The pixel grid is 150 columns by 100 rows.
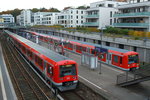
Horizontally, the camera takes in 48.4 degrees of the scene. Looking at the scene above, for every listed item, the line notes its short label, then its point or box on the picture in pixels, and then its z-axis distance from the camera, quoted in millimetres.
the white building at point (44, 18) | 94625
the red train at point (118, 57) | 19734
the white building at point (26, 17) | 131500
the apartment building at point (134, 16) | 33688
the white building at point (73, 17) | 75000
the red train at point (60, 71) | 12992
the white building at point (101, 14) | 47844
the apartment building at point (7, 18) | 127362
